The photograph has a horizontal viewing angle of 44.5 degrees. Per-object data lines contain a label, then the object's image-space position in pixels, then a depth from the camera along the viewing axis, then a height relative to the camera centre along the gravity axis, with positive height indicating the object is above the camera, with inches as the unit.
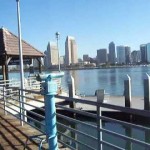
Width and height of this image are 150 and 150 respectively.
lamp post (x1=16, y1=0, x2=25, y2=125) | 315.0 +52.5
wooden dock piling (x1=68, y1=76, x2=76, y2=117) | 510.5 -57.8
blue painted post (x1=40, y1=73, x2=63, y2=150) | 134.0 -28.3
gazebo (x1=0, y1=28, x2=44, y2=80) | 530.7 +68.2
